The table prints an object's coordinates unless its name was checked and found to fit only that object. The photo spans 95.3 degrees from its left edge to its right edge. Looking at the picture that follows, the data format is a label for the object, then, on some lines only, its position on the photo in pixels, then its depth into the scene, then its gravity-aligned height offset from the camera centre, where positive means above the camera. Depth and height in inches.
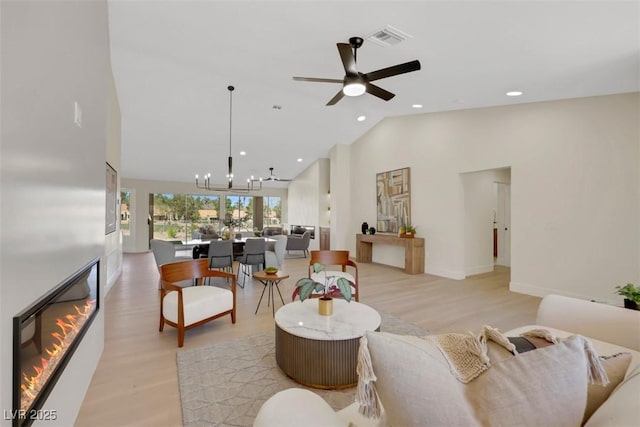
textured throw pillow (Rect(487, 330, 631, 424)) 37.5 -20.4
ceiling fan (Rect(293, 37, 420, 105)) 112.1 +58.0
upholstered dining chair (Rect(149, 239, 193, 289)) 185.5 -23.1
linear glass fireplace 45.3 -25.5
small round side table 145.2 -31.1
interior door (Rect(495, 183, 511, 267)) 290.5 -7.7
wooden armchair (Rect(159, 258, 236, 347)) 118.0 -36.5
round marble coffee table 86.6 -40.3
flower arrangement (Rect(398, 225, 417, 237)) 257.0 -13.6
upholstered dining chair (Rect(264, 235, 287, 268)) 239.9 -30.8
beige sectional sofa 30.5 -18.9
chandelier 251.8 +44.8
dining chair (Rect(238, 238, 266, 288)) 220.8 -28.2
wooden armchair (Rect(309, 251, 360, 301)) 166.9 -25.2
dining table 231.0 -26.7
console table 248.9 -28.0
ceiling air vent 120.0 +76.5
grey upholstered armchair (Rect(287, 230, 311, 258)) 347.6 -32.0
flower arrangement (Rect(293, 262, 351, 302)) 97.0 -24.5
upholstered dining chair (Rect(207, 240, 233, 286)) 207.0 -27.8
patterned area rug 77.9 -52.5
